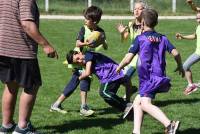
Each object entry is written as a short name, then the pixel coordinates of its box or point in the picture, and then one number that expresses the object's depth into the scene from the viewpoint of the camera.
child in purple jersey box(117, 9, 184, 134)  9.99
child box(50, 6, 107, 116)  11.71
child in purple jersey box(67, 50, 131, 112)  11.69
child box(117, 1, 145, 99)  12.68
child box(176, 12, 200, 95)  15.68
